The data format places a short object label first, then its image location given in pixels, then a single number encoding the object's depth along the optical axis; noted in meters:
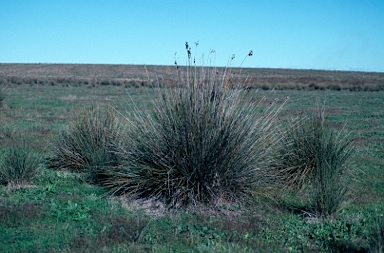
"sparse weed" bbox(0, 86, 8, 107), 24.68
